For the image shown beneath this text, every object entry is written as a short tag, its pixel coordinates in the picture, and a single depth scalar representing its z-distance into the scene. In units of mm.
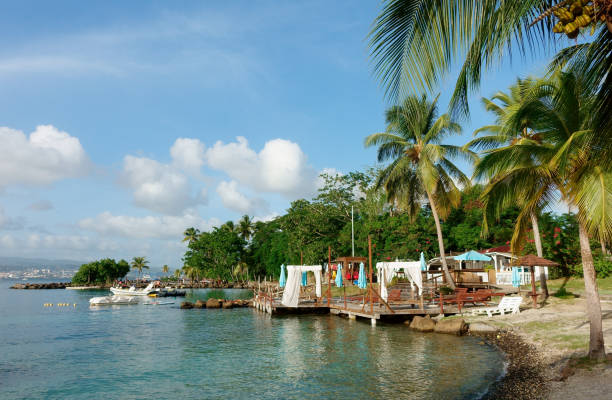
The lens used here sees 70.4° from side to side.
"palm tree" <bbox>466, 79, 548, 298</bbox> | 10633
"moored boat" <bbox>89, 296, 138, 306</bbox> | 49097
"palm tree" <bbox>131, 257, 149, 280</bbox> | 108475
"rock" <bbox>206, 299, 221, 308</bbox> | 42906
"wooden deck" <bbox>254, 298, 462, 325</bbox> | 24297
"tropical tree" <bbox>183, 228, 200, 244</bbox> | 98394
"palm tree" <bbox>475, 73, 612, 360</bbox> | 8172
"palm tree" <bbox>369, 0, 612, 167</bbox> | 3832
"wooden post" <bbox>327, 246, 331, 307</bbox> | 31791
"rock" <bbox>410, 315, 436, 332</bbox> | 21500
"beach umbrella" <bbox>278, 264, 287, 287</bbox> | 36344
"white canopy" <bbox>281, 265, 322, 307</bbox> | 30906
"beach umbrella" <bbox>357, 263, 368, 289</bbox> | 29472
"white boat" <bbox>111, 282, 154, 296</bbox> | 52844
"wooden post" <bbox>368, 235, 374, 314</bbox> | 24194
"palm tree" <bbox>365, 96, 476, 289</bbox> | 29469
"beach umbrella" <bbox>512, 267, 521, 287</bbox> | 27141
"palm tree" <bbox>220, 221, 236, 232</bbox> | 88231
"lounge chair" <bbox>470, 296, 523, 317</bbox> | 21938
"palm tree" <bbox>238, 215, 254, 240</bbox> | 89125
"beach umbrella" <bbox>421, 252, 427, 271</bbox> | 29652
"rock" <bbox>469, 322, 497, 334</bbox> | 19297
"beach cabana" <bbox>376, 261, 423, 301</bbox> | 24719
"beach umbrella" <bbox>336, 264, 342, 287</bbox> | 33322
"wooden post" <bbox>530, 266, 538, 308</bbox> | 22284
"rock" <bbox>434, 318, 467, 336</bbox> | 19844
